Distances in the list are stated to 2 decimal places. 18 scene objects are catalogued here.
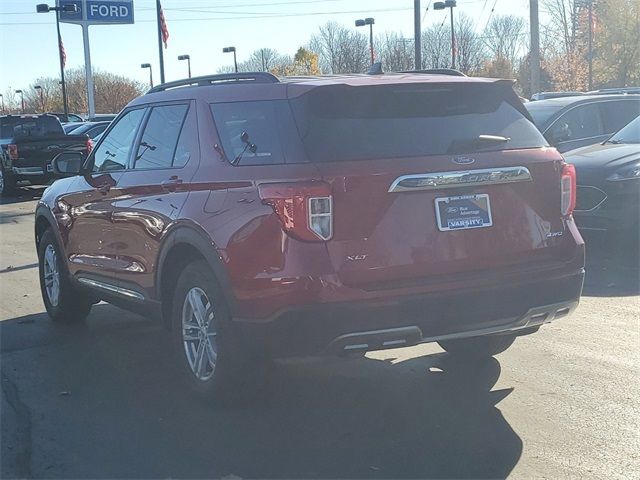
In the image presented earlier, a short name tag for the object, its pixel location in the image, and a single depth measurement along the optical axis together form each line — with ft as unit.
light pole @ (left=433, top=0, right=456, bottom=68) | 100.32
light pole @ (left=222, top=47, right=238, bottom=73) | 118.43
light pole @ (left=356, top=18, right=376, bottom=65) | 107.86
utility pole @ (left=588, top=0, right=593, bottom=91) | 134.76
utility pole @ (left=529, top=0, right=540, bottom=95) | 69.21
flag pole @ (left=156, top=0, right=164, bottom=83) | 89.81
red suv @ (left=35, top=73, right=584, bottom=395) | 13.16
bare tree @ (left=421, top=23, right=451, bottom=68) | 198.70
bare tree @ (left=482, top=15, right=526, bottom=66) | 253.85
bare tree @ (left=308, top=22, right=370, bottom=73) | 171.94
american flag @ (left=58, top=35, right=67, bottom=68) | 151.74
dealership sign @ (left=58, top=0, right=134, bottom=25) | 127.13
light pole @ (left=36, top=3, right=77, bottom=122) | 122.11
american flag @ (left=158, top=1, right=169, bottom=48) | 92.47
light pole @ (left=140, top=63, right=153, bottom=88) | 219.00
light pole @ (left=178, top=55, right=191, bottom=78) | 151.71
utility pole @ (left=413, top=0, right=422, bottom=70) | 67.00
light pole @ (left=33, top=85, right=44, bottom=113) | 294.68
